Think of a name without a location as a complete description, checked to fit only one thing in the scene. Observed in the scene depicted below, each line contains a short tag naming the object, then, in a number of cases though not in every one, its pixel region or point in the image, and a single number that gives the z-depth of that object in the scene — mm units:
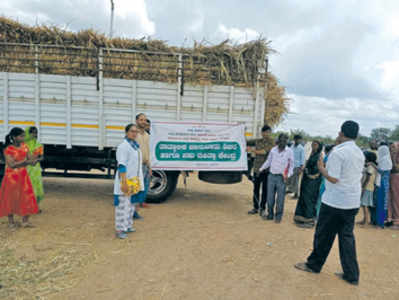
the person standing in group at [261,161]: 5270
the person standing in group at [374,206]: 5098
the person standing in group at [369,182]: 5105
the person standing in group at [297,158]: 7448
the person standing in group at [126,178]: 3783
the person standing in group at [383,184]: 5000
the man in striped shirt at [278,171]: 4898
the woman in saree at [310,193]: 4941
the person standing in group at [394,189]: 5051
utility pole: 11109
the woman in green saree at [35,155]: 4647
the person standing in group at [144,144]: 4754
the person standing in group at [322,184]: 5145
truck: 5457
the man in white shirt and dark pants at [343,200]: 2928
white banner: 5547
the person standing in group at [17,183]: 4031
